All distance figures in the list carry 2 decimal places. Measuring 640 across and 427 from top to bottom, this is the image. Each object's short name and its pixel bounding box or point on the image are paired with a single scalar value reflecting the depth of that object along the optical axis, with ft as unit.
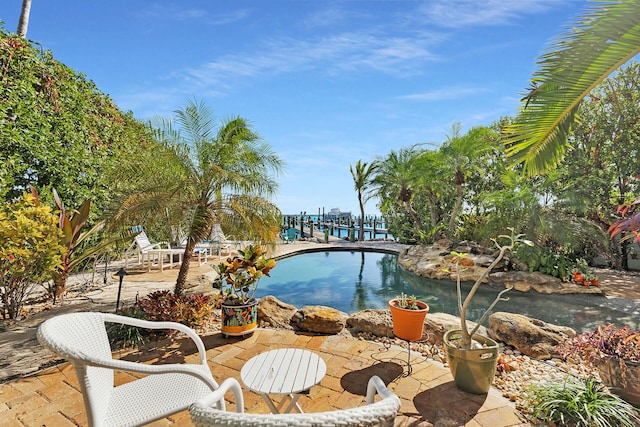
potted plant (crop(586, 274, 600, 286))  23.14
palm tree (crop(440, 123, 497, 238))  37.86
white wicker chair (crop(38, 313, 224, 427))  4.27
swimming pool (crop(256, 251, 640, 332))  19.03
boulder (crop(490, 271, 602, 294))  23.00
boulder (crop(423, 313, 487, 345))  11.93
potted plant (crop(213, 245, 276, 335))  11.30
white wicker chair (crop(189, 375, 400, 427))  2.72
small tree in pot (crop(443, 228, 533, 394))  7.64
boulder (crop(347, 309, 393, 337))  12.25
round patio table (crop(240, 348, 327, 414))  5.50
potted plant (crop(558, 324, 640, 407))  7.41
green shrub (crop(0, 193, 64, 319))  11.46
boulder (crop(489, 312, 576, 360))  11.15
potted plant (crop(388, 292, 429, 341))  9.77
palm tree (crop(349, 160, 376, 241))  54.13
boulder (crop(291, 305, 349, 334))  12.57
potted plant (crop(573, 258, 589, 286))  23.15
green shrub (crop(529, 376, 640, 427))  6.51
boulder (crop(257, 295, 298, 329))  13.55
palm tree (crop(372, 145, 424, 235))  43.45
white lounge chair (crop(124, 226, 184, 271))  24.35
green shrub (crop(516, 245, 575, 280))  24.44
